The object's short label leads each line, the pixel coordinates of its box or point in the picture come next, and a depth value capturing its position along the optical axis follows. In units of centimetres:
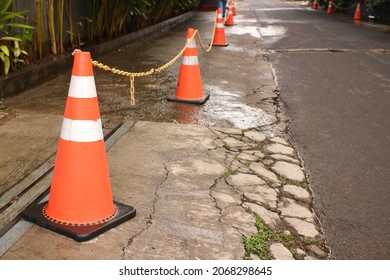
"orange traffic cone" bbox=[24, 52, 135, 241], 231
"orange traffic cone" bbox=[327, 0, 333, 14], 2202
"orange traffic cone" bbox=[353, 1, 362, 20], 1748
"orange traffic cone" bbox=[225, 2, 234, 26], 1460
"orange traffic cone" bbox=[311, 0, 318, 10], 2572
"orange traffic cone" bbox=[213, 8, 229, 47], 941
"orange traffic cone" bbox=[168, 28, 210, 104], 486
